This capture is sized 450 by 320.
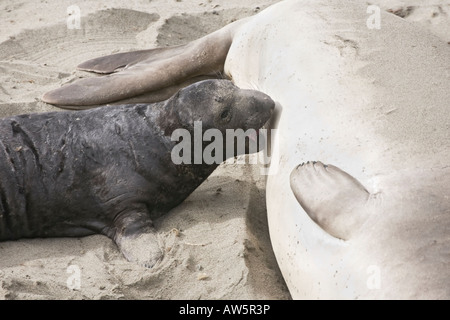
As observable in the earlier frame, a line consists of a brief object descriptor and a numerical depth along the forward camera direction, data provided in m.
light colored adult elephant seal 6.07
